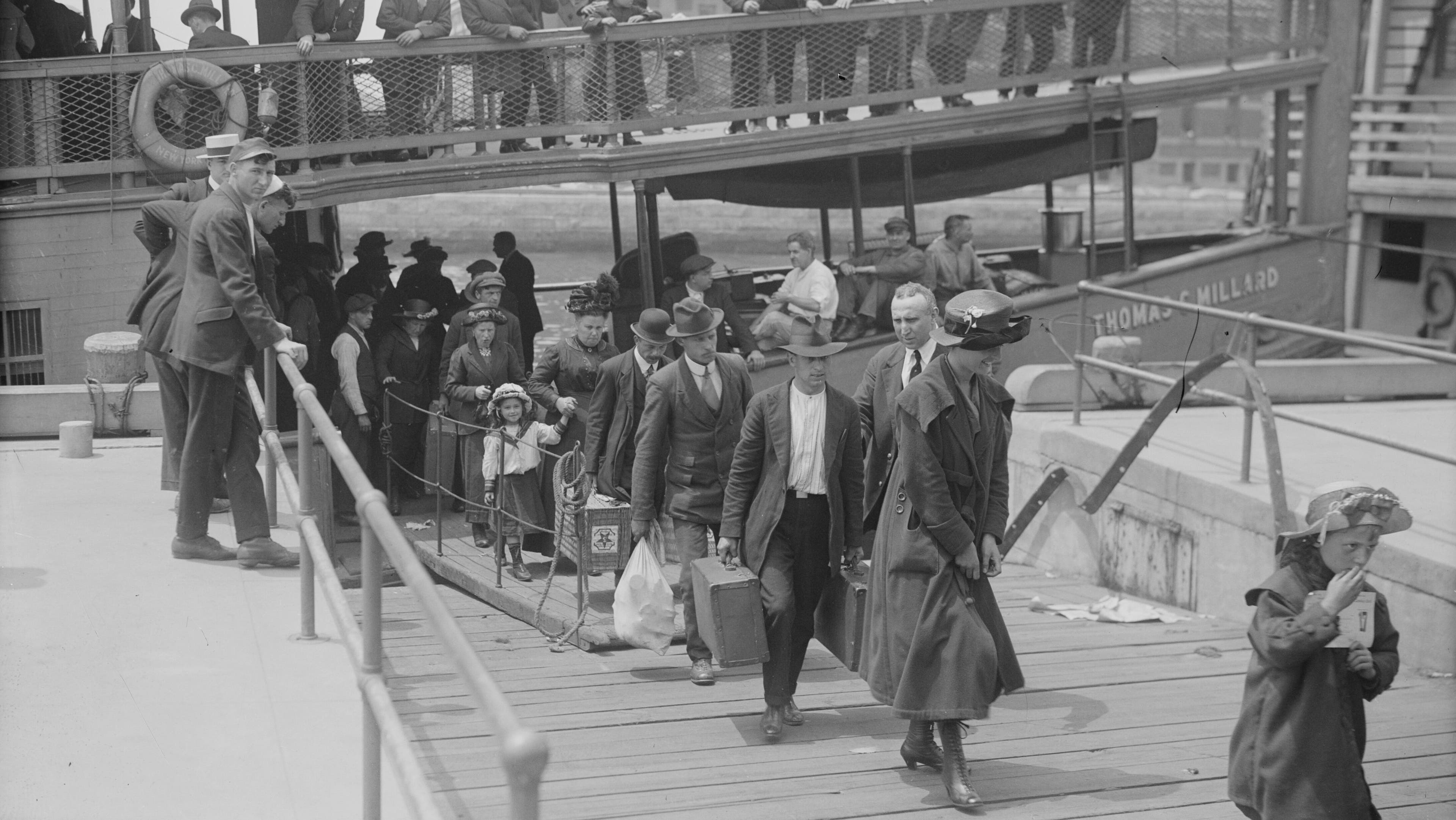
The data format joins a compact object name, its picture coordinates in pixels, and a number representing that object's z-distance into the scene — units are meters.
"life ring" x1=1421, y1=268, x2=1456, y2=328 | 24.59
